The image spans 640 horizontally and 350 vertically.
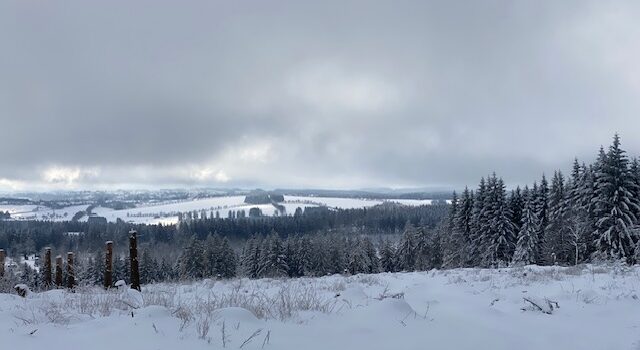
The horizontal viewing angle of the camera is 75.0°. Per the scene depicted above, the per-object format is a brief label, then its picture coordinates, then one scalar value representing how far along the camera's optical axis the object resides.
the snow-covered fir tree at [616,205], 31.45
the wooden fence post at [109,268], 12.34
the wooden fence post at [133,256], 11.29
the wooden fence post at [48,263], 16.52
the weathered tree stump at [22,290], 8.16
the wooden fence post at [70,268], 13.42
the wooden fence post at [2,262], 12.64
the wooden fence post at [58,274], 14.85
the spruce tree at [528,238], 38.91
